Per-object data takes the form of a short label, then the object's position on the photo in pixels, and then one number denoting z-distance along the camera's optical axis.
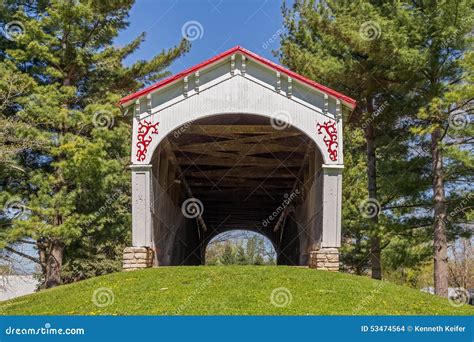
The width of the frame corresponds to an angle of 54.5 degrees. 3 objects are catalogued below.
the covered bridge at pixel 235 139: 13.66
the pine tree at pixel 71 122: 17.73
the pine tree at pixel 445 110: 15.45
